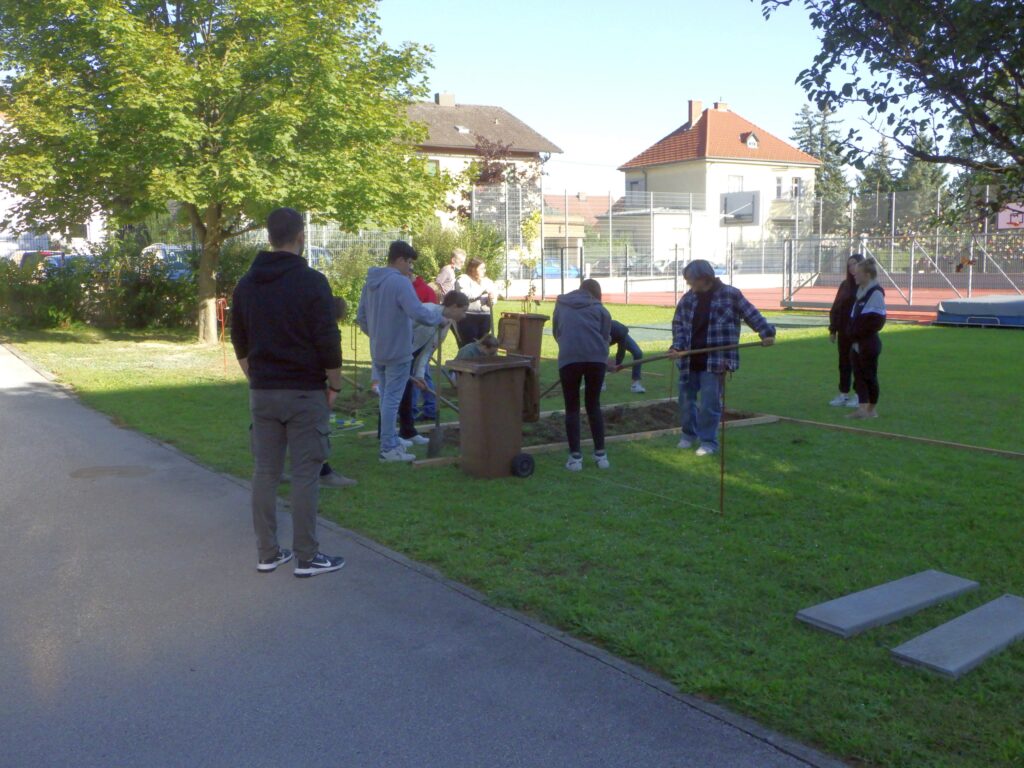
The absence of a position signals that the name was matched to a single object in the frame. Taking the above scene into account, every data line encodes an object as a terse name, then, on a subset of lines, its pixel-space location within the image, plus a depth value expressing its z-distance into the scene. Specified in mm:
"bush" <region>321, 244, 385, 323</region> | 25703
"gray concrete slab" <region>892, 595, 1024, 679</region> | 4449
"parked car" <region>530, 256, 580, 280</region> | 37844
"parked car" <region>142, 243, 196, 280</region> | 24938
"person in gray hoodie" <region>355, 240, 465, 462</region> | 8602
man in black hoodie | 5781
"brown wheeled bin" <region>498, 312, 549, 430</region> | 12469
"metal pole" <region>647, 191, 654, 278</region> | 41406
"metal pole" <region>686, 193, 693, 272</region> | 39425
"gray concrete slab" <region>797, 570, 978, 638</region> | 4934
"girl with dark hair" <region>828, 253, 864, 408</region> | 11438
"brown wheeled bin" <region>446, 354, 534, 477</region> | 8219
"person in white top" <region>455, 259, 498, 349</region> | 12852
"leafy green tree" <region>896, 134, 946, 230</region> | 34256
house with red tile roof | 67750
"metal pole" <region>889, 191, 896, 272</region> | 32300
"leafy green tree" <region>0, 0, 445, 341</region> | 17203
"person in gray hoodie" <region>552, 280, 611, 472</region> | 8477
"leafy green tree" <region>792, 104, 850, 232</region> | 41175
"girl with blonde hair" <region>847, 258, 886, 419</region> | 10648
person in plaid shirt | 8938
